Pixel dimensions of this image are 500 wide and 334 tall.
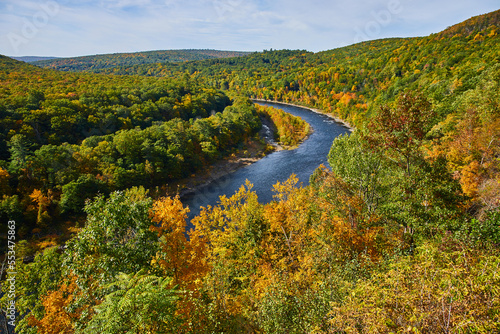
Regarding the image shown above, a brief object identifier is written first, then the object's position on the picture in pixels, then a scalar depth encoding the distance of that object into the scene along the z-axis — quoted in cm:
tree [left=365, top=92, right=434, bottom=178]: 1531
